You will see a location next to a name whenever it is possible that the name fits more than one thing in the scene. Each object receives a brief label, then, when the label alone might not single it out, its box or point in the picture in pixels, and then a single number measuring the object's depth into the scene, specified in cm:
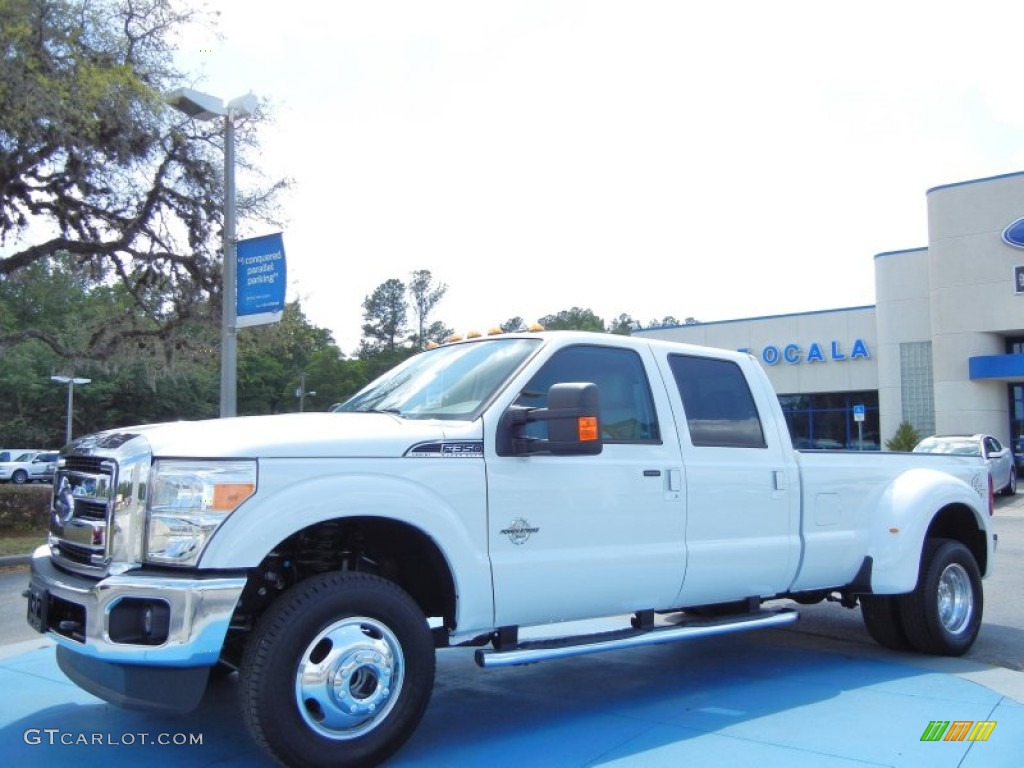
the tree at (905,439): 2986
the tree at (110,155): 1352
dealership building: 3036
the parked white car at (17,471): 4266
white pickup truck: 380
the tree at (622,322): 8791
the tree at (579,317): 5472
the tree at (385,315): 10025
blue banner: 1189
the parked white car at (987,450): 2334
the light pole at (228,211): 1175
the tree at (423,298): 9569
